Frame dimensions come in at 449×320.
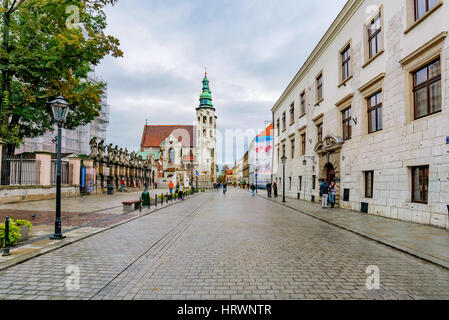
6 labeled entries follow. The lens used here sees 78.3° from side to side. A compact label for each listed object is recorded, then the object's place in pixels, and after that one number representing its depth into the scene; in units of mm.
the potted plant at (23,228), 6957
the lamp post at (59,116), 7848
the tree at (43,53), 16562
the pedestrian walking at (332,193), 17266
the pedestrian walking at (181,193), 25578
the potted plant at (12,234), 6134
